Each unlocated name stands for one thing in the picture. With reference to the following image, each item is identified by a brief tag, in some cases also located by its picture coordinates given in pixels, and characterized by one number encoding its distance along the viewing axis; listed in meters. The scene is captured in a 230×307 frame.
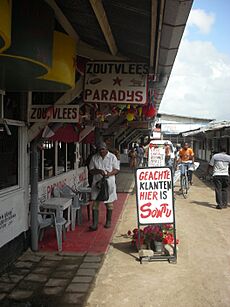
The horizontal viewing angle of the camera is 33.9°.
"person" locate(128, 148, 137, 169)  22.46
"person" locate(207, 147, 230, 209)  9.61
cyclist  12.44
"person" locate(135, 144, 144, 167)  24.23
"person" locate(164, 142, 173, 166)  17.53
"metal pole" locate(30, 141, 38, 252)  5.71
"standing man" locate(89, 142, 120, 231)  7.01
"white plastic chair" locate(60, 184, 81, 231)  7.13
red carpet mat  5.91
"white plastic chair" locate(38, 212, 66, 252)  5.76
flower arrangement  5.66
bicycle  11.66
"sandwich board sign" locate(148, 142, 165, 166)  14.88
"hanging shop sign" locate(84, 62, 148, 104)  5.44
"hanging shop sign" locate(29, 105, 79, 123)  5.50
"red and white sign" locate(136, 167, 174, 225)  5.52
